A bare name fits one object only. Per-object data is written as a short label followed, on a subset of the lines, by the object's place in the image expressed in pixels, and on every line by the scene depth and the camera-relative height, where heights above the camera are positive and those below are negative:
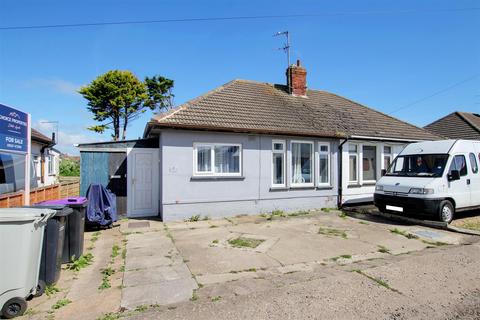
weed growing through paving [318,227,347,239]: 8.22 -1.78
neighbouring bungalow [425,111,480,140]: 20.50 +3.11
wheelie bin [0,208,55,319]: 3.93 -1.18
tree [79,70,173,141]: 32.19 +7.76
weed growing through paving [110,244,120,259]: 6.44 -1.82
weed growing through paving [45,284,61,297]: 4.54 -1.84
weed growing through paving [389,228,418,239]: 8.09 -1.80
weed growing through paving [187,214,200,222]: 10.02 -1.64
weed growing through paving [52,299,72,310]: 4.12 -1.86
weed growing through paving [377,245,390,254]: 6.81 -1.84
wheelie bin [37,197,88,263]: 5.92 -1.20
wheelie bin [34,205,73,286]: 4.71 -1.31
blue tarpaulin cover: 8.84 -1.10
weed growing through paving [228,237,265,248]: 7.16 -1.79
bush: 38.01 +0.02
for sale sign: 6.04 +0.83
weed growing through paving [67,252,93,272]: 5.66 -1.80
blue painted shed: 10.45 +0.11
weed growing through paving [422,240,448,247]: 7.44 -1.85
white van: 9.25 -0.42
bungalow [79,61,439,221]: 10.07 +0.45
